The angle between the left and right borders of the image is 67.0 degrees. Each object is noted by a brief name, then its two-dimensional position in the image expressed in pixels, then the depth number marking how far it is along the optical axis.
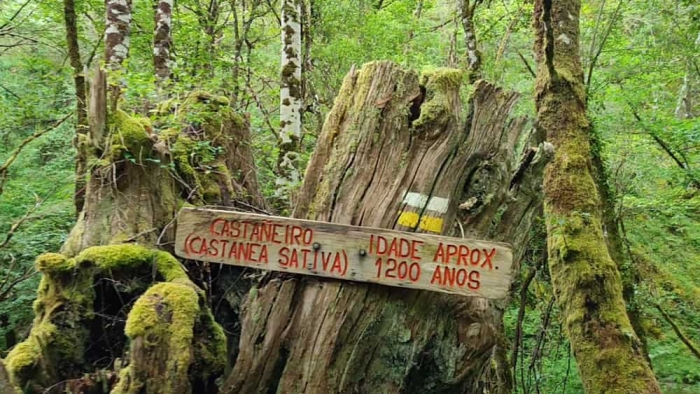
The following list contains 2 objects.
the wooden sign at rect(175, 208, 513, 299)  2.67
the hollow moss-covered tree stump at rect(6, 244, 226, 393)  2.92
